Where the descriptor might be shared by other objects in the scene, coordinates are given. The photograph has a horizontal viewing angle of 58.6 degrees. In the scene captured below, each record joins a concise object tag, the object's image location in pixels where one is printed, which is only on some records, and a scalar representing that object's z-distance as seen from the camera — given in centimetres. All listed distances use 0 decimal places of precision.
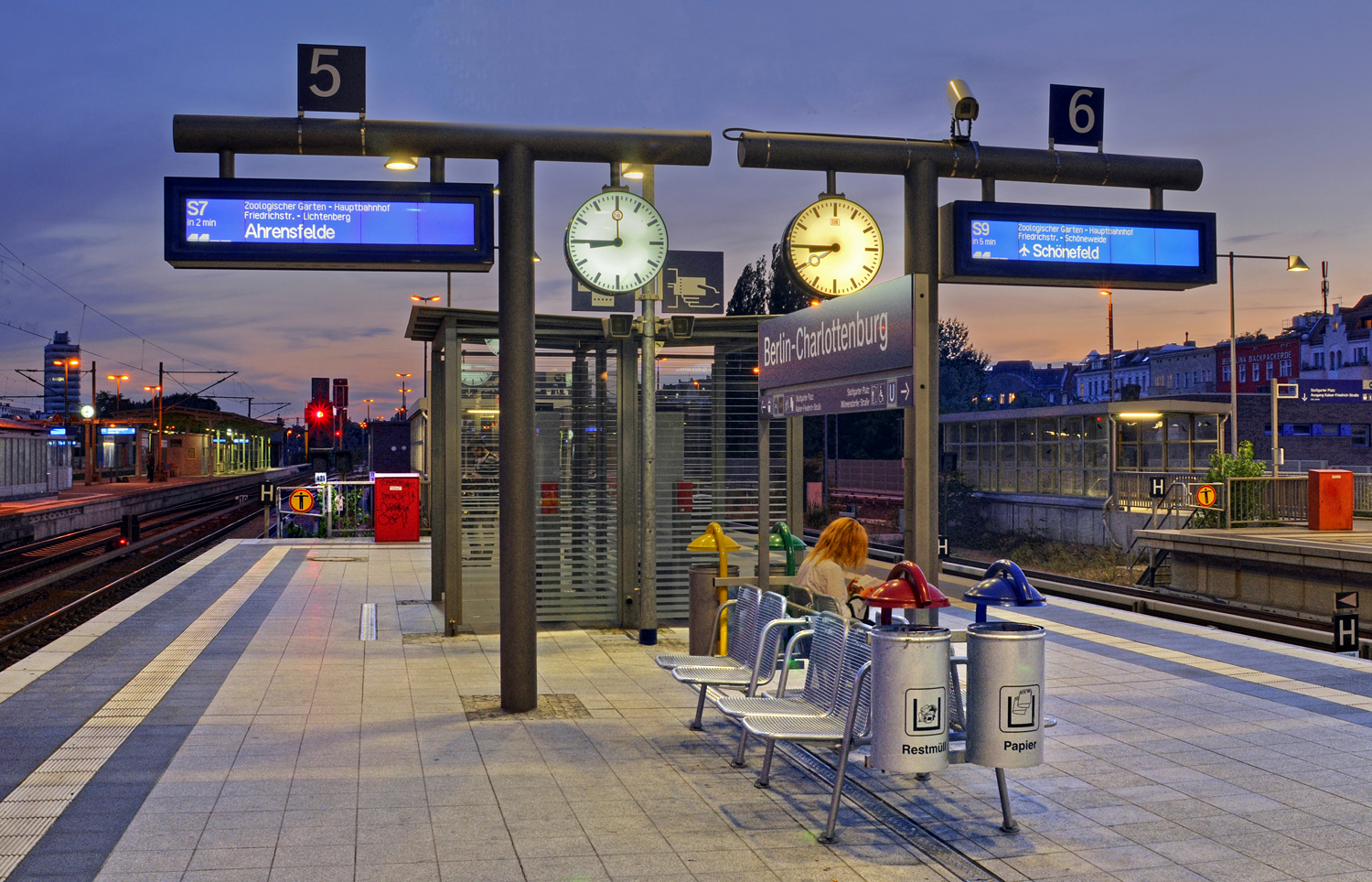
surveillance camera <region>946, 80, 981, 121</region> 736
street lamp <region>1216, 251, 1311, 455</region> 2766
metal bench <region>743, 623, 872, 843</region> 577
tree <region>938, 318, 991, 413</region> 5856
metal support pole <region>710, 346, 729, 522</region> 1308
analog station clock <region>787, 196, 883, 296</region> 769
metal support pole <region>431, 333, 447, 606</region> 1276
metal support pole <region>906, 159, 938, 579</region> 596
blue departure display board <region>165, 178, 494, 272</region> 782
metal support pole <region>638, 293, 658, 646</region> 1167
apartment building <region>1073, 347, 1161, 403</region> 11200
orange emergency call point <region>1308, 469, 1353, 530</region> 2292
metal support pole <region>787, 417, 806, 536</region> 1277
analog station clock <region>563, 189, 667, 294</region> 1014
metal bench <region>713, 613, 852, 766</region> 633
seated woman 783
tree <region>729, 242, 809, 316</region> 4322
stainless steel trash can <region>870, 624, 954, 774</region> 556
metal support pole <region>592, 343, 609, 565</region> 1291
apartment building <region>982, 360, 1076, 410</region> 9075
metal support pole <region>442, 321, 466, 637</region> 1203
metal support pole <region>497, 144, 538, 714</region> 844
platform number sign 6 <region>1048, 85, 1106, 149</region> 802
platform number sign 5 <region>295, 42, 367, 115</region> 791
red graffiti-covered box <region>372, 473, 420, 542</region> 2488
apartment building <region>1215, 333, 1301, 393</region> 7631
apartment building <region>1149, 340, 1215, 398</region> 9662
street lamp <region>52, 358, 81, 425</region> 5455
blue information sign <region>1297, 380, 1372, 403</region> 3609
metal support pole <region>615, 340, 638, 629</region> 1277
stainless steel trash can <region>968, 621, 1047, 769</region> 563
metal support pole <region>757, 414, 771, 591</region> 909
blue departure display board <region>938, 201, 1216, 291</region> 737
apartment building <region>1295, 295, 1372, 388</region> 7912
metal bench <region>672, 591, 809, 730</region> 712
